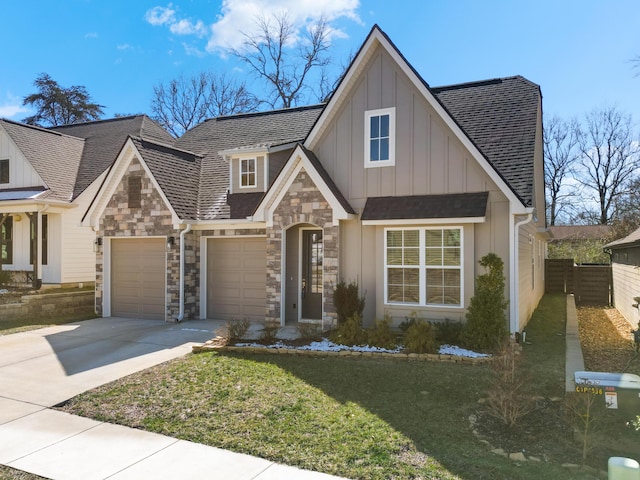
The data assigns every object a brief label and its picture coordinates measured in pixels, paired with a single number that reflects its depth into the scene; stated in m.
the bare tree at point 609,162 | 39.06
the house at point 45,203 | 16.05
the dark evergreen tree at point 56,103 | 36.88
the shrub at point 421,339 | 8.68
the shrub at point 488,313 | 8.88
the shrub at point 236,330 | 9.76
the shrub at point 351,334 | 9.43
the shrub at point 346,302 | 10.36
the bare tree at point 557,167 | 40.66
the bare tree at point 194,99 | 33.78
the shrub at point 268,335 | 9.56
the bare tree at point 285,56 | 29.84
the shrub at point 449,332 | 9.44
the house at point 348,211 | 9.94
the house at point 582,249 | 28.97
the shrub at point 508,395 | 5.14
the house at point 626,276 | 12.27
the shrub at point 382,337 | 9.09
